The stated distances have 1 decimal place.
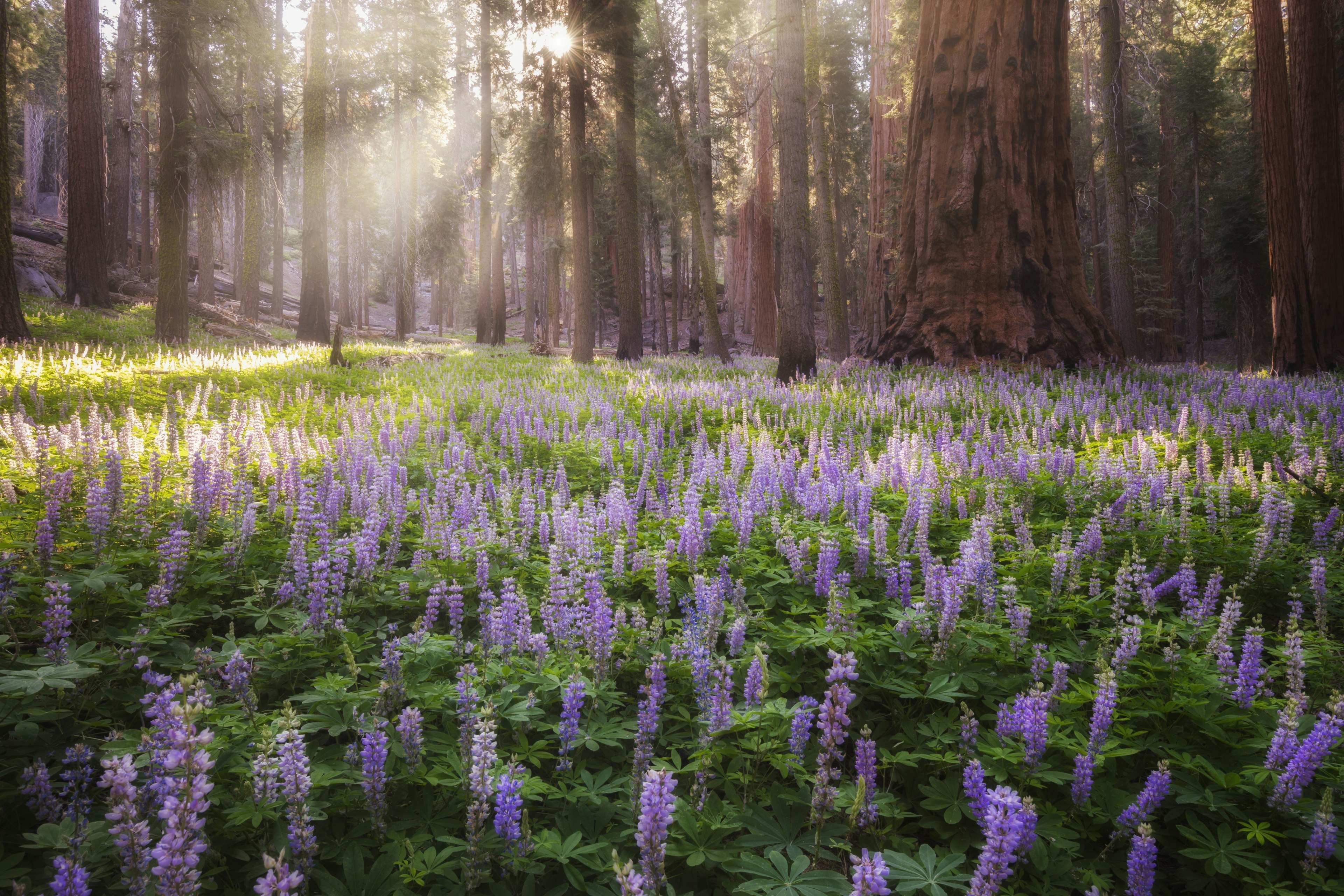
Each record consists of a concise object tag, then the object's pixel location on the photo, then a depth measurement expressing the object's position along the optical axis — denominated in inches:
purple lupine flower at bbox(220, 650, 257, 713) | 82.7
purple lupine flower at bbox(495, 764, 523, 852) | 68.1
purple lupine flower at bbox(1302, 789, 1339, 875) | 67.8
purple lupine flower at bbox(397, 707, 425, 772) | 78.4
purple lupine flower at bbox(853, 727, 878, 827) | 72.3
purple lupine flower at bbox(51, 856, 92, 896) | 53.7
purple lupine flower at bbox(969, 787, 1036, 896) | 56.7
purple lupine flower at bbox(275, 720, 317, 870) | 64.0
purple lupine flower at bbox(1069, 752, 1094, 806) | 76.9
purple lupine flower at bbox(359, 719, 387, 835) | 71.9
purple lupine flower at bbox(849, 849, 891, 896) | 52.7
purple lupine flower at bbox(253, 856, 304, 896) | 52.0
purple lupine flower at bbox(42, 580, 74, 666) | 88.7
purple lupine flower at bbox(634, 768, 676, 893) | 58.5
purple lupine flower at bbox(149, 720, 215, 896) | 52.2
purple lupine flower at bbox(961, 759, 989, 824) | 71.8
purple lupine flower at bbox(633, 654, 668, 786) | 77.5
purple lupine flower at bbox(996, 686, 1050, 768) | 78.8
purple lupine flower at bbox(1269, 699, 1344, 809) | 72.8
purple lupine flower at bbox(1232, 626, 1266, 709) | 90.0
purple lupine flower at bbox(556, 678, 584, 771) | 82.4
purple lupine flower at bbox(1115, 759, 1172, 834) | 72.1
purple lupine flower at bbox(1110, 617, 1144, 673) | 94.0
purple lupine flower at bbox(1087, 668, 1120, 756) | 79.5
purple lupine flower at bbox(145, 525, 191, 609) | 107.7
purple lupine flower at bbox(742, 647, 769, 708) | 86.1
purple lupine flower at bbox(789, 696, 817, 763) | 81.8
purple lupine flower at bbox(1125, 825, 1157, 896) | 65.1
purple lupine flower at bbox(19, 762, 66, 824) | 71.5
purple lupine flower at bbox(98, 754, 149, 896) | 54.3
